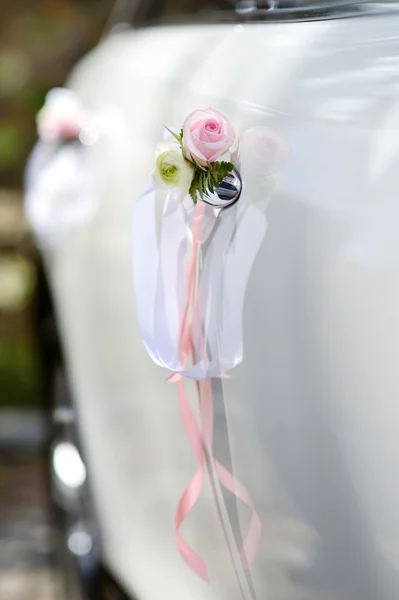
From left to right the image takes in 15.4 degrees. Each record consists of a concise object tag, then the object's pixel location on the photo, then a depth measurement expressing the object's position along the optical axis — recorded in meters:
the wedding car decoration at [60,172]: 1.50
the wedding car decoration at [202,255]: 1.01
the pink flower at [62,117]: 1.64
